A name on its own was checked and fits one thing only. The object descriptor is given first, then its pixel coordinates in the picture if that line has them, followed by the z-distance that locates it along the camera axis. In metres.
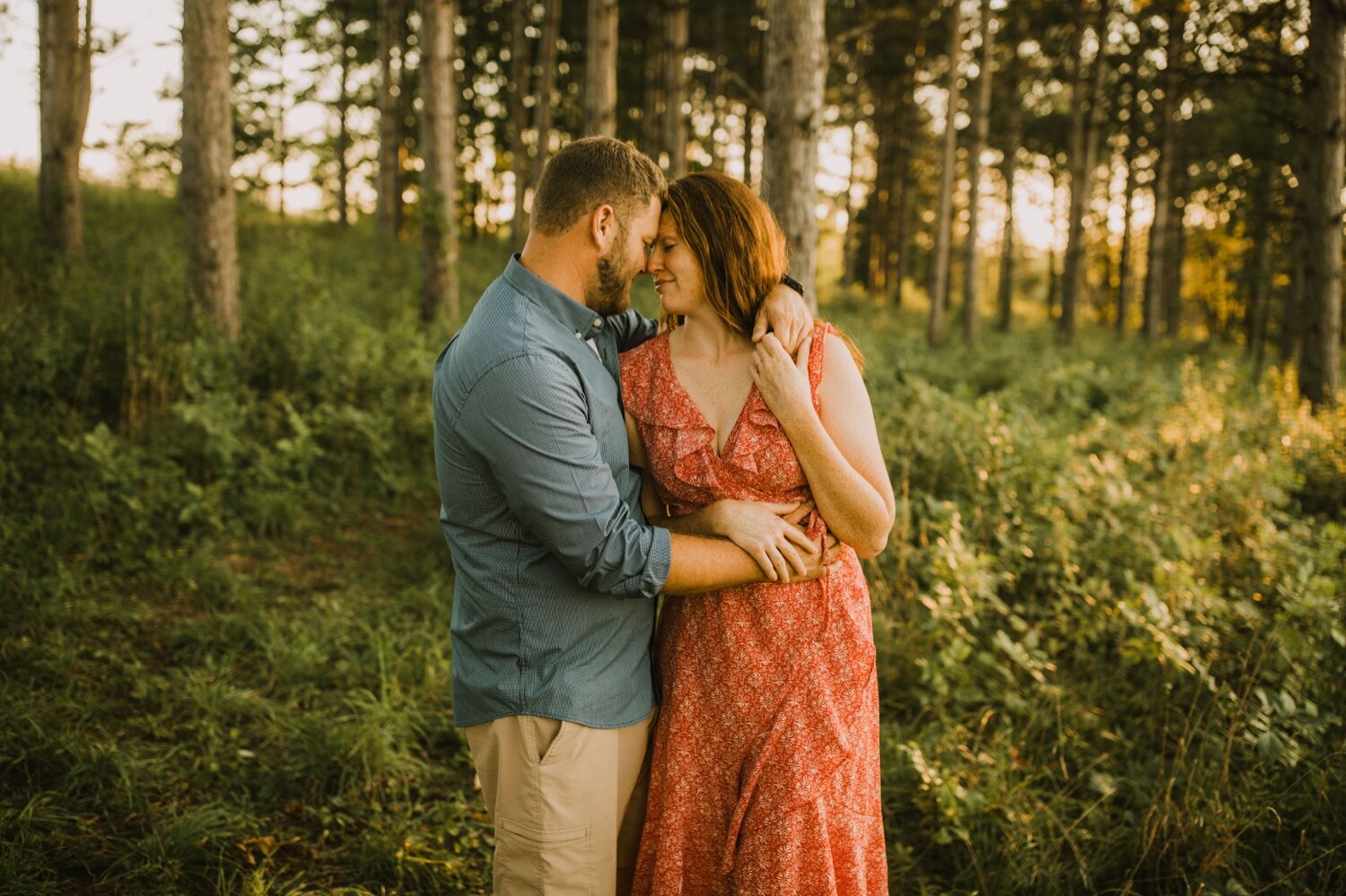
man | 1.97
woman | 2.20
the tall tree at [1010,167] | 18.72
